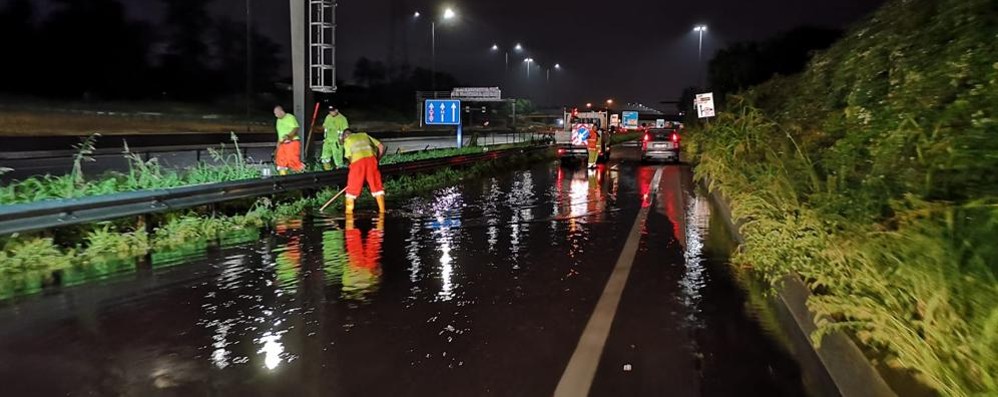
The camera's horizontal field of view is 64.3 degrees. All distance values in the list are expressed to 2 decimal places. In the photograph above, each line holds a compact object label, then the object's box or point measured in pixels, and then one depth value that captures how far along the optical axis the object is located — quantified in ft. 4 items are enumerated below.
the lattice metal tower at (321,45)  52.42
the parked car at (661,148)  106.22
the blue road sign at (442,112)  96.99
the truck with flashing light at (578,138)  101.45
